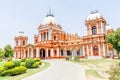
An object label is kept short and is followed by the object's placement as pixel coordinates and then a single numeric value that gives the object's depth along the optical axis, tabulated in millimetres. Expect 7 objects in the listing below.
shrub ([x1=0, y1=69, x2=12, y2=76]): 9903
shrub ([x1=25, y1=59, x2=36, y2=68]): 12854
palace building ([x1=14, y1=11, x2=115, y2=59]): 23824
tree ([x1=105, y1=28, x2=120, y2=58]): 18279
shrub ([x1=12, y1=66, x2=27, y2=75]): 9917
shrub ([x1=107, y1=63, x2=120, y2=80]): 4410
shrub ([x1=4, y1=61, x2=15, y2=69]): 10506
